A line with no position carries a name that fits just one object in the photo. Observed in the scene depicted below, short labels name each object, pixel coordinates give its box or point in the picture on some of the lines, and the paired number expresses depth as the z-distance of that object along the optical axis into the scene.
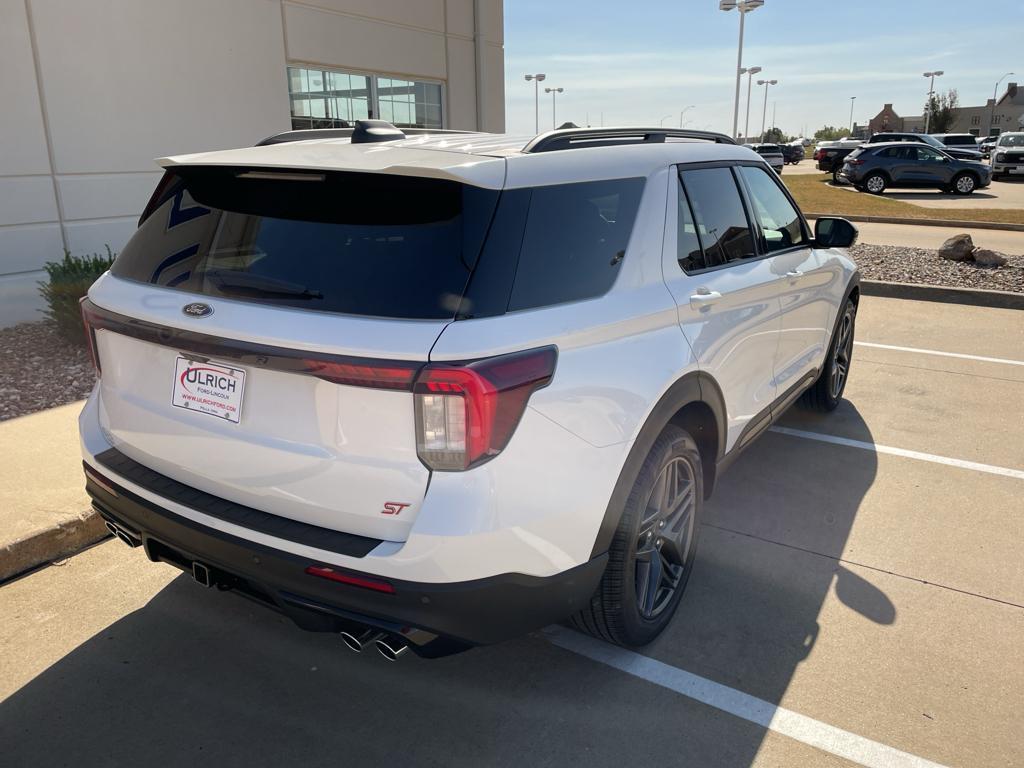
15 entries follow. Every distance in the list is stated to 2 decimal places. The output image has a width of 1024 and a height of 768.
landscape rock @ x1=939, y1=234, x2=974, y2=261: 11.27
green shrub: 6.48
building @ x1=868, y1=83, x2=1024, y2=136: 99.38
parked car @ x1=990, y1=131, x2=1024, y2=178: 33.34
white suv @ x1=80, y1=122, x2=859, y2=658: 2.11
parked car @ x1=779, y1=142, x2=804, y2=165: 54.12
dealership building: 7.56
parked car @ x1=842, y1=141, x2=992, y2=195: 26.56
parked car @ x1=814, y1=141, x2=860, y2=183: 36.31
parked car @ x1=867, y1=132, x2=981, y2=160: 33.41
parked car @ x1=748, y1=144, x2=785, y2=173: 40.53
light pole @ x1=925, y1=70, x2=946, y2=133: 79.50
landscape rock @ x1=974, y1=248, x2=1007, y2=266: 10.84
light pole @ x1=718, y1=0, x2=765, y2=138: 36.69
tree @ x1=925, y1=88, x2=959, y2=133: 79.88
